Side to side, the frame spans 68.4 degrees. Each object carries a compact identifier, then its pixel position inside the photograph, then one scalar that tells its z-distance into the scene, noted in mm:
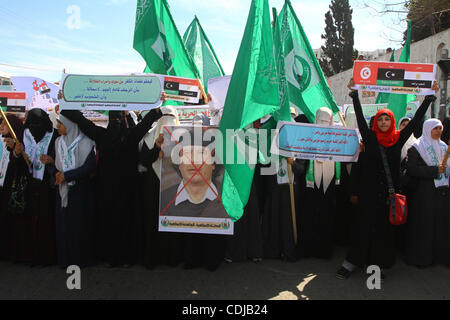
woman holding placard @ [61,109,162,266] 3620
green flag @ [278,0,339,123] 3926
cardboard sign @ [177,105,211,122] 4902
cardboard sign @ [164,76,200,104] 4074
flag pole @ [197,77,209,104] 4238
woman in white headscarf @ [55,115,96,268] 3566
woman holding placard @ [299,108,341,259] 3945
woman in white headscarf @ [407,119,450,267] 3740
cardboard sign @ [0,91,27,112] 4301
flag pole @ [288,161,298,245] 3758
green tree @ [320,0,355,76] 30906
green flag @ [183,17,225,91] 6277
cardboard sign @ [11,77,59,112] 4772
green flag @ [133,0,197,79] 4402
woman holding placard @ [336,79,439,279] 3357
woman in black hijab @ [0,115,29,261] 3781
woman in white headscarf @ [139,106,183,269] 3672
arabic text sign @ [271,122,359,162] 3537
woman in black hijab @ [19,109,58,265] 3703
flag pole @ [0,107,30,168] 3550
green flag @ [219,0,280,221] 3119
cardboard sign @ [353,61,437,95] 3475
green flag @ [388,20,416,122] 4895
